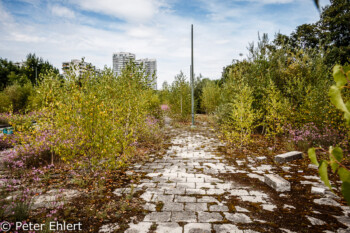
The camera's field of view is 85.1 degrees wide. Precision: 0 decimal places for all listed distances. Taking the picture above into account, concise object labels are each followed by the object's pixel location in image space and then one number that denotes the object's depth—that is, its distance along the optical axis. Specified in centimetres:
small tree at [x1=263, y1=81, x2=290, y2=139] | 755
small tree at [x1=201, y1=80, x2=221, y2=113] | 1885
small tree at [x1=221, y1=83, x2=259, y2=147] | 746
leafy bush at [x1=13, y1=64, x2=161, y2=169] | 464
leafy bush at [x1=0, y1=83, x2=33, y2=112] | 1936
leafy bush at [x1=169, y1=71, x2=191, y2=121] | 1684
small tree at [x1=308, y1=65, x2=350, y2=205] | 81
